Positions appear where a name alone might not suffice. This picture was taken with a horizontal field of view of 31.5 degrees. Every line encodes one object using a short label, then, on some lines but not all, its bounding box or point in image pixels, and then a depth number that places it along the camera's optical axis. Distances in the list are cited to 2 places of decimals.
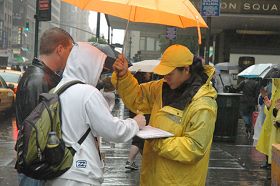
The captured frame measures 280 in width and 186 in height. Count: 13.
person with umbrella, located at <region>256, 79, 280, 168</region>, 8.17
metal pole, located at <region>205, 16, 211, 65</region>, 12.05
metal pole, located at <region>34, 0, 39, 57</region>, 17.91
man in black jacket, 3.58
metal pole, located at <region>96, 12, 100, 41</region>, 29.32
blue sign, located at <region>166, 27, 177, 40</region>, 19.98
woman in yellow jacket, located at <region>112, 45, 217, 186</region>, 3.34
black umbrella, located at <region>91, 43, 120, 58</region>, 3.52
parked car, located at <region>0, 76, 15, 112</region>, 15.99
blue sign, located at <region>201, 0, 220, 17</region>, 11.13
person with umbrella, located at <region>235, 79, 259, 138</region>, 14.11
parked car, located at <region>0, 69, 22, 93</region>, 19.16
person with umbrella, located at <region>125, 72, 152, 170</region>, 8.08
